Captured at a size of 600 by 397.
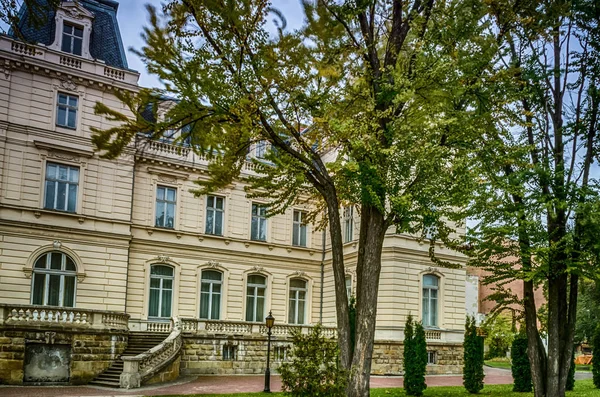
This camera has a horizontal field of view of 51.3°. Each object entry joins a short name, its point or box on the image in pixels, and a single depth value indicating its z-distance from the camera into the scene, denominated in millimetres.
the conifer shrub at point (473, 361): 19859
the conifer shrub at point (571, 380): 21078
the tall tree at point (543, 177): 14578
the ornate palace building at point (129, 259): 21453
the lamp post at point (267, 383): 19244
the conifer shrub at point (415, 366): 19109
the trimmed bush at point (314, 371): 11977
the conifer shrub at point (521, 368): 20438
